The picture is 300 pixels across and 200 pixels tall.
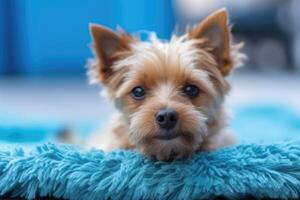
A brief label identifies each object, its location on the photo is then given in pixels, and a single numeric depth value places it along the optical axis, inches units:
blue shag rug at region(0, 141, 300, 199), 21.6
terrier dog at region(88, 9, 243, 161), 23.5
